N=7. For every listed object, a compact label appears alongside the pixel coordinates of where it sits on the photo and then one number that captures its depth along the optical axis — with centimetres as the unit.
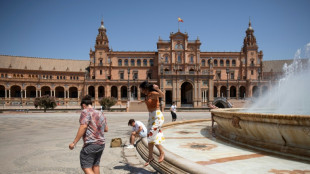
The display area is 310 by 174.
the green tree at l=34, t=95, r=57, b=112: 3247
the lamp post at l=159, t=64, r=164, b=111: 4700
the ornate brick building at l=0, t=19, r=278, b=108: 5712
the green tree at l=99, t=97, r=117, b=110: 3437
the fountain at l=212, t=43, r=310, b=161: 463
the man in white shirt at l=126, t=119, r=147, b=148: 717
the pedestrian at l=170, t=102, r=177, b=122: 1477
